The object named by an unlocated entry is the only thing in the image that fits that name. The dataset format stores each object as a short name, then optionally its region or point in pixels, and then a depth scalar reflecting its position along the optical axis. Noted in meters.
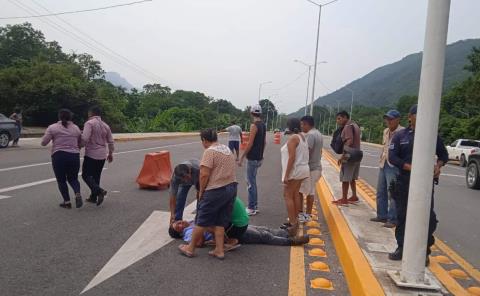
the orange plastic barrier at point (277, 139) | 40.69
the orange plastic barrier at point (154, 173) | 9.71
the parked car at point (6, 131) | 17.89
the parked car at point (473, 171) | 13.64
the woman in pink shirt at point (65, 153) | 7.36
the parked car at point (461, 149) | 24.86
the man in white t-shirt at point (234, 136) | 15.64
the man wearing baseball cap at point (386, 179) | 6.79
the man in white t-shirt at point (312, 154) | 7.05
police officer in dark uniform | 5.02
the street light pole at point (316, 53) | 31.70
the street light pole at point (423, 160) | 4.07
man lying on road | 5.52
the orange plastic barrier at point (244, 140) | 21.74
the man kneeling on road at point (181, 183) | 5.57
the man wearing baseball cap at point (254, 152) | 7.62
